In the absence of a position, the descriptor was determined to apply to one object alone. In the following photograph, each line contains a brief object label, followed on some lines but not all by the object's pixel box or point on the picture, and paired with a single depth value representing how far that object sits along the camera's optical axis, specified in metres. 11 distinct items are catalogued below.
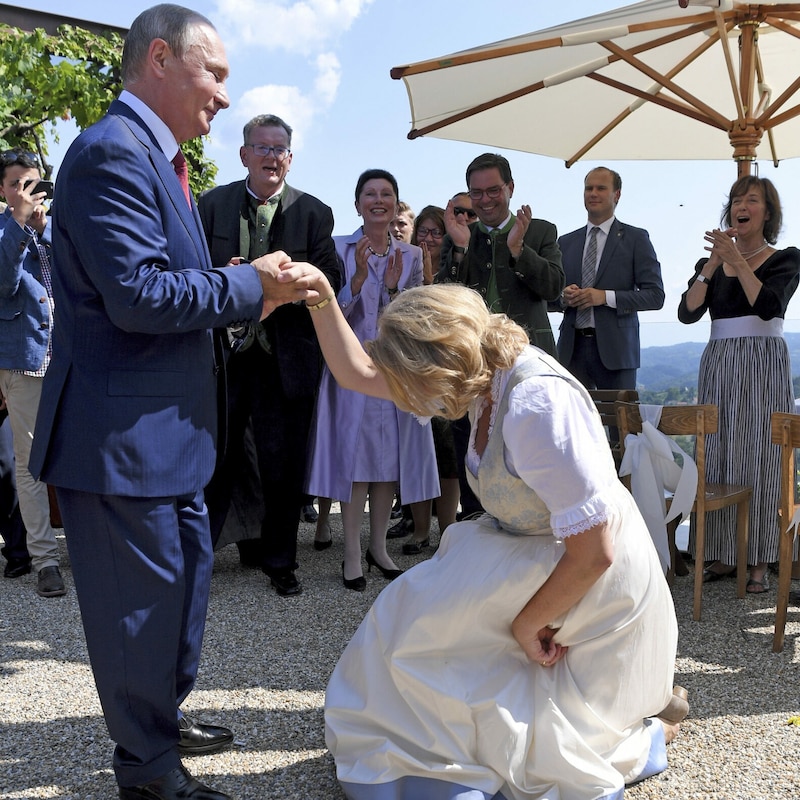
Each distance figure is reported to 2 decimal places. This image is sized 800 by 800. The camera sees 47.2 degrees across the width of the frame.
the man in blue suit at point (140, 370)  2.21
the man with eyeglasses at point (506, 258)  5.14
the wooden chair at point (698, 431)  4.37
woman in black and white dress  4.83
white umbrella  4.72
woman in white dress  2.33
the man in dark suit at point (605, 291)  5.84
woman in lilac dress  5.00
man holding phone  4.75
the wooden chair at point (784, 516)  3.84
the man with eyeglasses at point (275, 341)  4.78
